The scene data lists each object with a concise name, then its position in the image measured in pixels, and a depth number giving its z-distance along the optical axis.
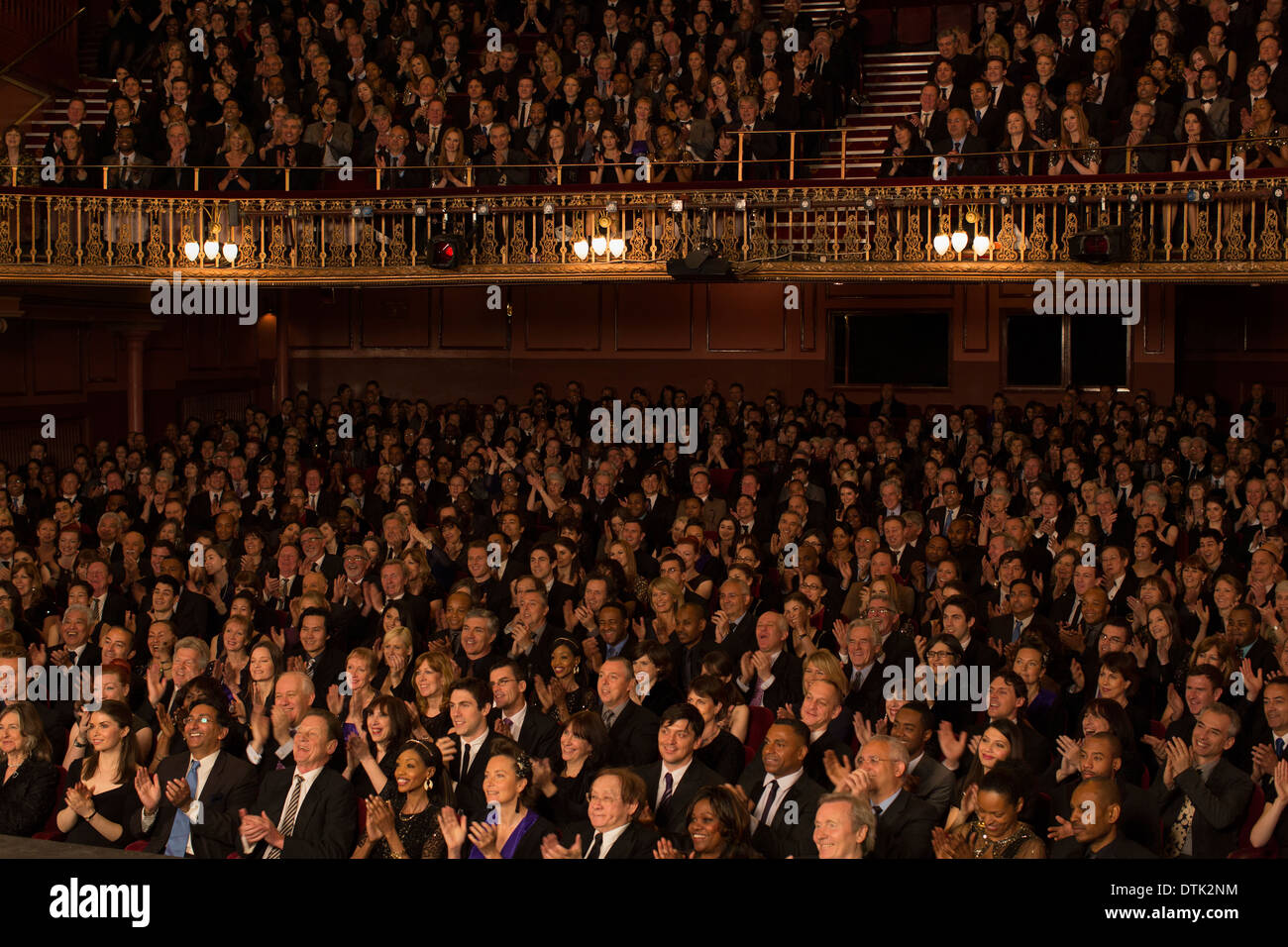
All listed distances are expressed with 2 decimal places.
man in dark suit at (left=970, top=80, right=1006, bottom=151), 11.07
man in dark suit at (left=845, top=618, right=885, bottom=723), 5.64
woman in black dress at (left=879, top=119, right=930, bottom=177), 11.06
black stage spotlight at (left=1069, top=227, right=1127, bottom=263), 9.98
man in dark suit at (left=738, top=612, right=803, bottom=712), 5.76
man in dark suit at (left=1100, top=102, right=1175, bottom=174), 10.47
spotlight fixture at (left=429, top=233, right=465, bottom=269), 11.07
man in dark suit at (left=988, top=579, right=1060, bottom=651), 6.17
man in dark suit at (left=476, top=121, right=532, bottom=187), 11.56
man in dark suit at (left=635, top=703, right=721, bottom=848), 4.38
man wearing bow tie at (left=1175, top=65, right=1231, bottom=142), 10.60
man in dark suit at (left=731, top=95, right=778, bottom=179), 11.51
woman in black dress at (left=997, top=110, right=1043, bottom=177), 10.80
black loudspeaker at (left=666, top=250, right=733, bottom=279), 10.65
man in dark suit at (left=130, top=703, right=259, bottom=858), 4.39
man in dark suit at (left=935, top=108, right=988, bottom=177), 10.94
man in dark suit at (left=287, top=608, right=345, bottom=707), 6.06
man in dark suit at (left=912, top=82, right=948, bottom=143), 11.20
